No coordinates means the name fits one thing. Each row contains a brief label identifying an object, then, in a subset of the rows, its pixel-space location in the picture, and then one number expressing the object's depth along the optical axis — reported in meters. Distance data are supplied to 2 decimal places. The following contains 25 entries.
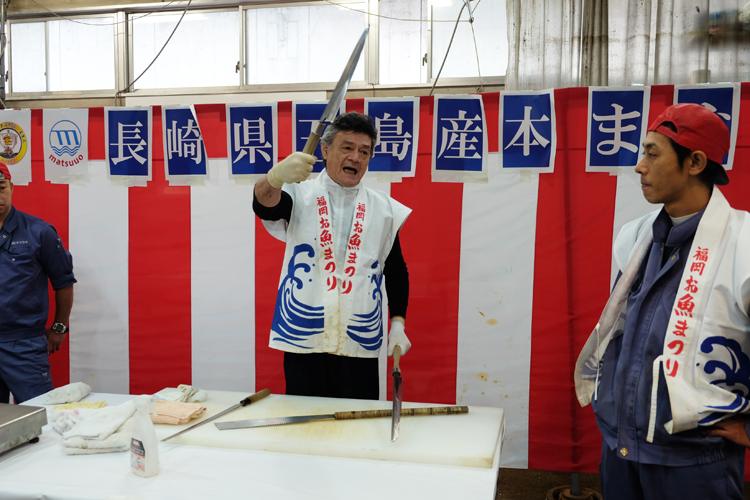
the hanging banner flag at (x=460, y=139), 2.51
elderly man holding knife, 1.80
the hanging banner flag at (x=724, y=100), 2.29
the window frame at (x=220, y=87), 3.84
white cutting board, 1.32
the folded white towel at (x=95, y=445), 1.32
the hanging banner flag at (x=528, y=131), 2.45
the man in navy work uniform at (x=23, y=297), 2.36
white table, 1.14
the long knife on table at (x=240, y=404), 1.47
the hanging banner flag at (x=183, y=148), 2.74
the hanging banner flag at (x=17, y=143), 2.87
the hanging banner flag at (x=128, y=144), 2.78
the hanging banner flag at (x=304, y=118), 2.62
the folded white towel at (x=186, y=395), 1.70
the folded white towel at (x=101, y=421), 1.33
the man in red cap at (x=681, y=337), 1.23
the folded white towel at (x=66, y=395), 1.71
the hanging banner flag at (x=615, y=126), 2.38
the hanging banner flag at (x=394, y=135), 2.55
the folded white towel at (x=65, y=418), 1.45
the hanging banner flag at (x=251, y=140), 2.67
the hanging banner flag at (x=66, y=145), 2.83
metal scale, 1.29
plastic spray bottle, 1.20
